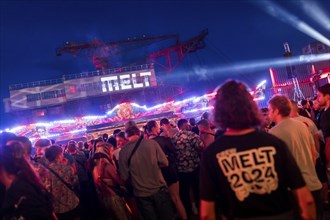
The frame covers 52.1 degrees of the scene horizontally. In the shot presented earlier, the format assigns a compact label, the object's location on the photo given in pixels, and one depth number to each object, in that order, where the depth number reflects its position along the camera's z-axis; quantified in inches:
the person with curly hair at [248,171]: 97.9
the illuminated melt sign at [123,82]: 1947.6
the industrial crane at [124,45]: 1936.5
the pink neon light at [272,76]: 831.1
